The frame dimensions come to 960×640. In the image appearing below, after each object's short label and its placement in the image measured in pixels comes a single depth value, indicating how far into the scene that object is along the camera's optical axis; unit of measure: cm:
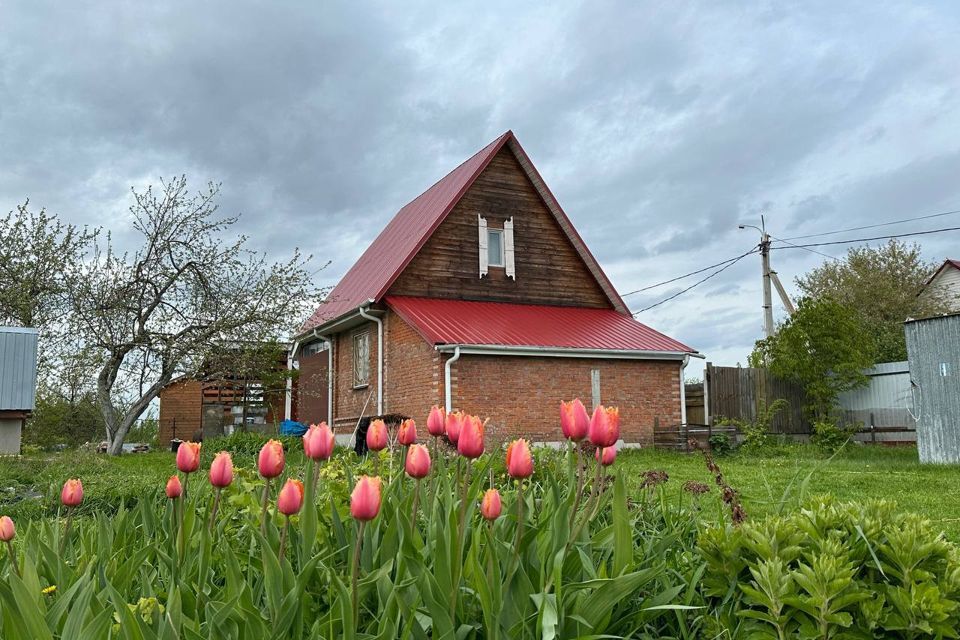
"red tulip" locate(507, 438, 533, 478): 197
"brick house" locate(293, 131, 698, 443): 1591
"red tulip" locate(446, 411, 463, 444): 237
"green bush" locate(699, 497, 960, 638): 216
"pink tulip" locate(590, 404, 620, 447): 206
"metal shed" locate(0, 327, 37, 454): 1533
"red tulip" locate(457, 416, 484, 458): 199
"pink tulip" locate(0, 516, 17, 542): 220
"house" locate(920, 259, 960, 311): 3125
